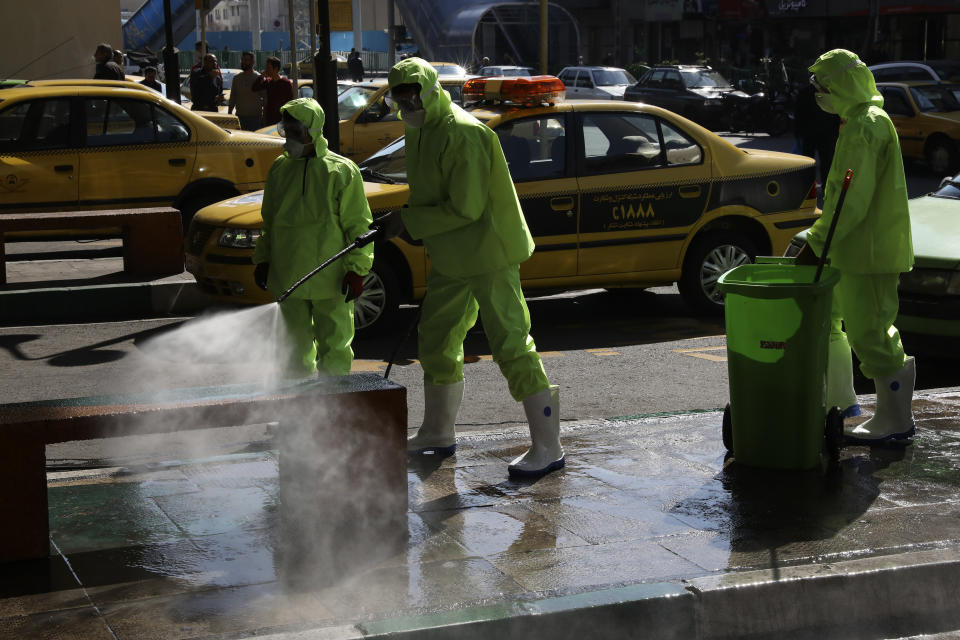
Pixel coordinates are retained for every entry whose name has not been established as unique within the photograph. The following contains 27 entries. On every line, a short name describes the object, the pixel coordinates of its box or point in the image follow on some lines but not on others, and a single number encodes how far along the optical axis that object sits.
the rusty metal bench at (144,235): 11.43
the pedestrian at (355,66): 37.00
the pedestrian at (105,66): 20.27
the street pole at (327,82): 12.82
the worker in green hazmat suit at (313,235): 6.54
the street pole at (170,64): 24.28
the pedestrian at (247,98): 21.84
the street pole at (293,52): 19.06
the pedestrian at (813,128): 16.72
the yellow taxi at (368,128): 17.23
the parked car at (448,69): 28.81
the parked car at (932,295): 8.09
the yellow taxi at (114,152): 12.68
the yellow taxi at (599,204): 9.57
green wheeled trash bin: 5.70
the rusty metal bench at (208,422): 4.64
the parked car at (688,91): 32.03
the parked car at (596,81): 36.25
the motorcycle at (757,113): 31.61
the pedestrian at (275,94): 20.30
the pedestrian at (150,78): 23.67
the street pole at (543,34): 17.69
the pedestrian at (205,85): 24.27
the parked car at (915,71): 25.55
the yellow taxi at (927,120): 21.11
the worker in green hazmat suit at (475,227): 5.77
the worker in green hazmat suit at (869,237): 6.09
